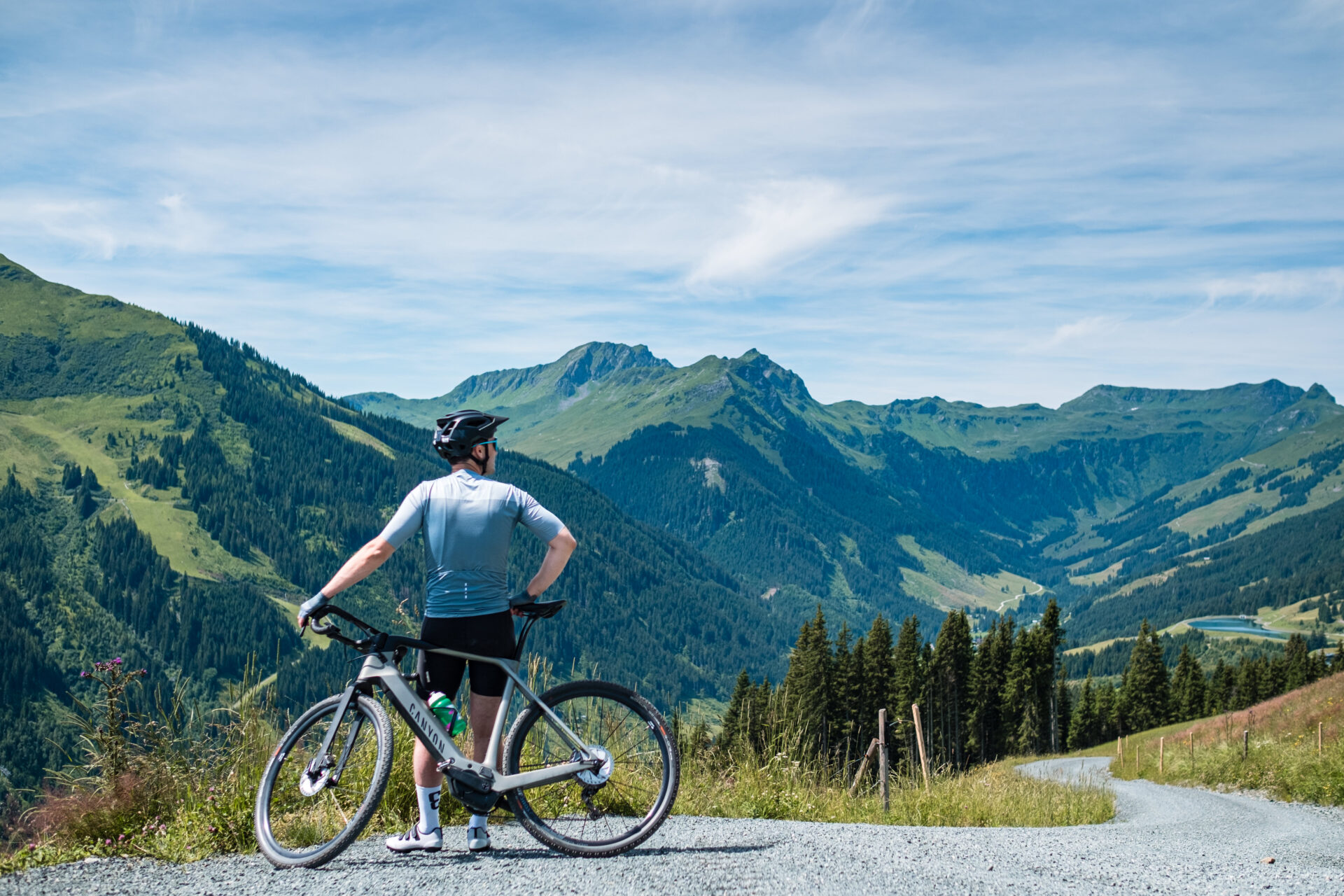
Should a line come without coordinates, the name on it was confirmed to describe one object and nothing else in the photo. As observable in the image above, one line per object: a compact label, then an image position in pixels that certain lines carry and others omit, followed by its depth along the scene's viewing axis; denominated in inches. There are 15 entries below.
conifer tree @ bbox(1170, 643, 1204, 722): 3693.4
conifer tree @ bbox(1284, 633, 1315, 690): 3410.4
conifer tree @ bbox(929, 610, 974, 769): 2942.9
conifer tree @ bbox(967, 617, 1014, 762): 3080.7
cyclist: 276.2
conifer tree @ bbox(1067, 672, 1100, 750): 3922.2
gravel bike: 270.7
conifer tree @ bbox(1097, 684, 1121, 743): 3865.7
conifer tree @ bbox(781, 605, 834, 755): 2246.6
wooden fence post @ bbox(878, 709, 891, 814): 418.5
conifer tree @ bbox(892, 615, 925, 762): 2598.4
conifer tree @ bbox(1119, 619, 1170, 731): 3681.1
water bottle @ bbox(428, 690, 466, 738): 277.0
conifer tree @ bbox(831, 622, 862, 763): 2449.6
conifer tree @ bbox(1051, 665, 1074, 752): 3671.3
